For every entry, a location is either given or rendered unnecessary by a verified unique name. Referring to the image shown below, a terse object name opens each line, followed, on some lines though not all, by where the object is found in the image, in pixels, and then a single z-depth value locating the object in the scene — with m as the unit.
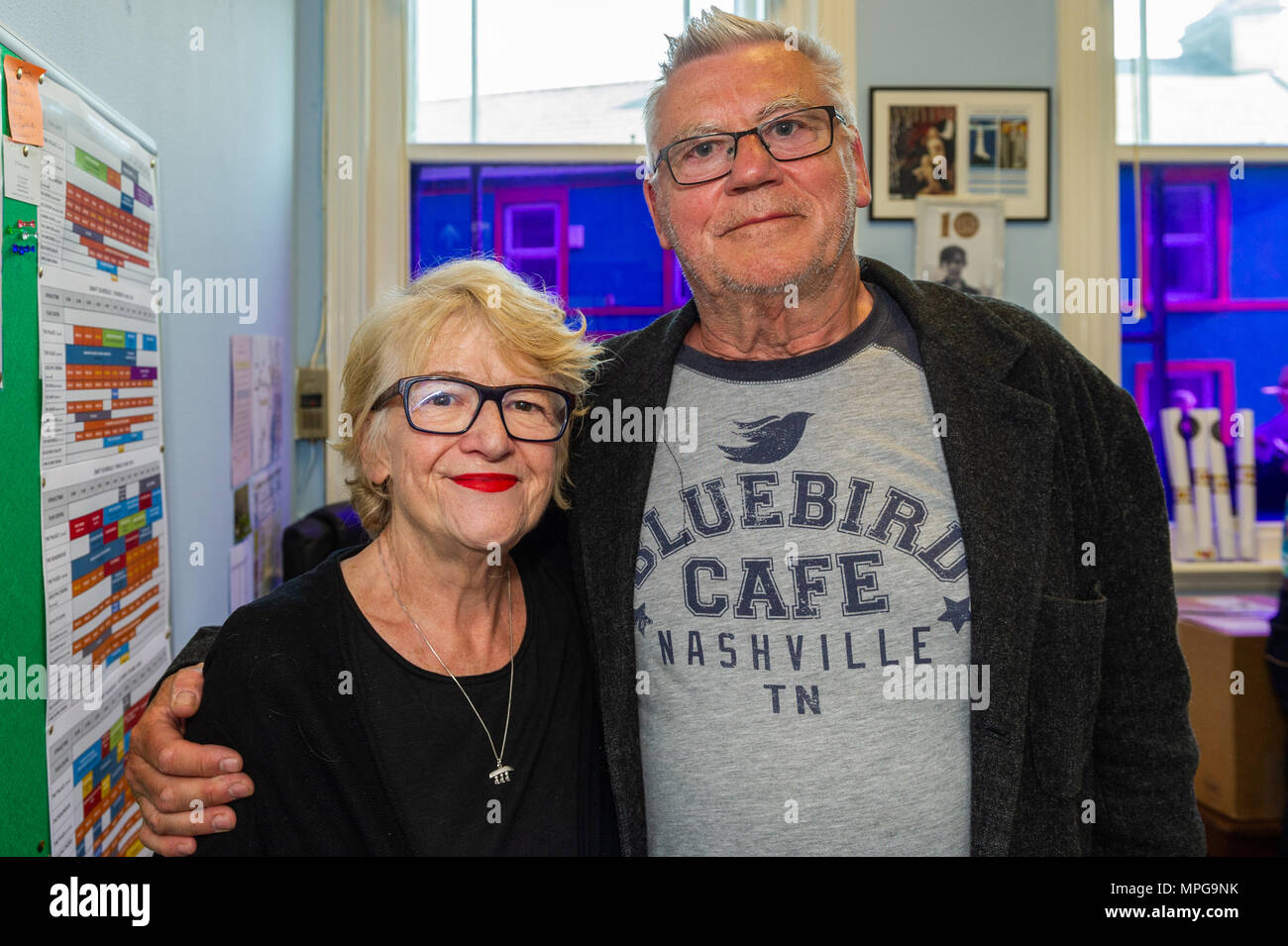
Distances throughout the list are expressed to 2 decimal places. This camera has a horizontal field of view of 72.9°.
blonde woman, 0.98
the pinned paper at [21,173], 0.97
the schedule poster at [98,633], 1.09
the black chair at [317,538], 2.10
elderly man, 1.10
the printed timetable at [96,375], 1.08
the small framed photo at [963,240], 2.76
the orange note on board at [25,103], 0.97
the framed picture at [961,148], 2.76
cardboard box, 2.49
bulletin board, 1.00
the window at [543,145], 2.92
